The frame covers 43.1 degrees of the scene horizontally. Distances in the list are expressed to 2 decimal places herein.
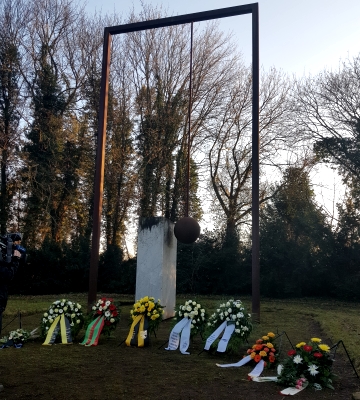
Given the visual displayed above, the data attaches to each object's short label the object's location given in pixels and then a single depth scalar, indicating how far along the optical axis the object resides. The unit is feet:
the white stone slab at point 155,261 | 34.88
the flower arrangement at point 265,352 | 18.40
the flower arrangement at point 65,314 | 24.43
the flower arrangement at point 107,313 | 24.11
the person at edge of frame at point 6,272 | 17.88
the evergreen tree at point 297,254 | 61.16
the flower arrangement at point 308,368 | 15.84
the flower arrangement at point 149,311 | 23.72
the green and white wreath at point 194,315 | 22.91
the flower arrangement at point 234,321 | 20.99
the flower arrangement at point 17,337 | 23.12
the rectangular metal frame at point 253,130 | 30.94
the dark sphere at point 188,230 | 33.30
